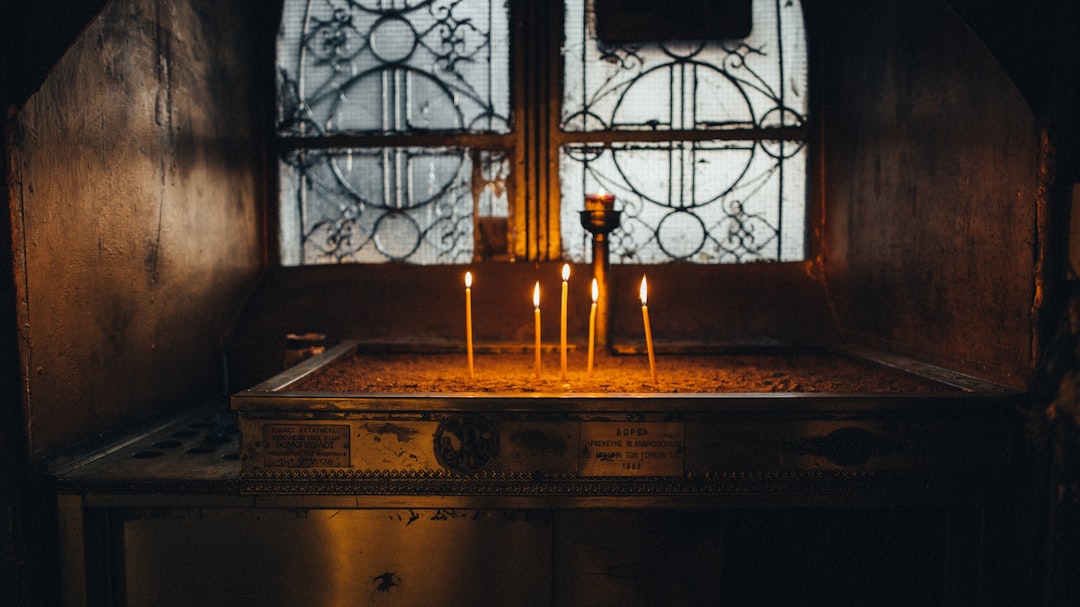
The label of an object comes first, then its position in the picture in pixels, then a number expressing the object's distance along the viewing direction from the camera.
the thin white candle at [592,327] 1.96
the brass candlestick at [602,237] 2.33
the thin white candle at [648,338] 1.91
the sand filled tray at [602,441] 1.61
